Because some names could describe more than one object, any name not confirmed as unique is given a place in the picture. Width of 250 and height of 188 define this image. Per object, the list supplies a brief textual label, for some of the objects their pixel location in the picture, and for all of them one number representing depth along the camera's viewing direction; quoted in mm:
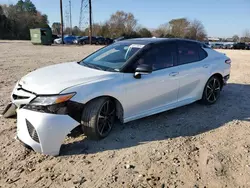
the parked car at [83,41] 33315
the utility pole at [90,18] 30531
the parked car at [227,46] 34088
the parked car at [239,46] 33472
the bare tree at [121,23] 49938
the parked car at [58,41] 32412
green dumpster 25348
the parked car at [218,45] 34969
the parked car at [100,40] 34323
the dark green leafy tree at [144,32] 48487
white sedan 2436
